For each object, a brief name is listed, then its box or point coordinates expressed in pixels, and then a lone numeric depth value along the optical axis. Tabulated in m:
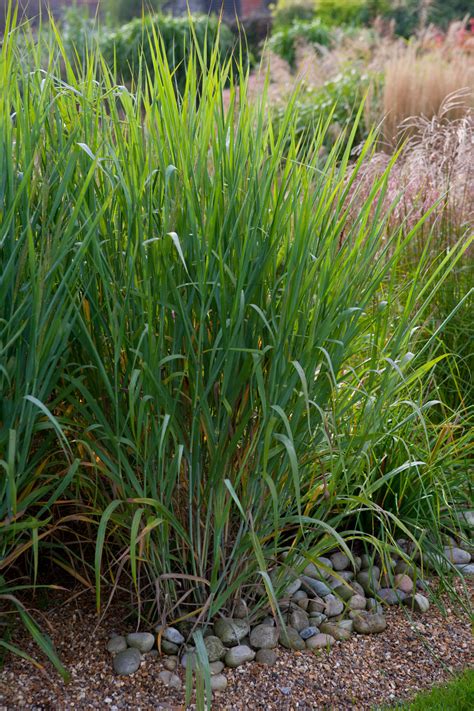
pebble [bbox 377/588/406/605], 2.48
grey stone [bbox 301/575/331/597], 2.41
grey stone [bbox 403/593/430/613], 2.44
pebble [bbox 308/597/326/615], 2.33
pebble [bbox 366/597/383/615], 2.38
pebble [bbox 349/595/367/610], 2.39
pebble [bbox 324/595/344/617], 2.33
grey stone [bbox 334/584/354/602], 2.43
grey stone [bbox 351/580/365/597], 2.46
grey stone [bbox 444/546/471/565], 2.72
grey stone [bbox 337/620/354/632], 2.29
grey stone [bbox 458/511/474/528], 2.80
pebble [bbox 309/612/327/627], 2.29
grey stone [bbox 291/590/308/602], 2.35
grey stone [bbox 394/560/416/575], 2.60
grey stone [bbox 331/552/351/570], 2.60
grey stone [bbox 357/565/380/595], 2.45
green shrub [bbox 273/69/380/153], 7.44
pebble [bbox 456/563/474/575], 2.65
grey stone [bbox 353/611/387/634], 2.30
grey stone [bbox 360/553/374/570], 2.57
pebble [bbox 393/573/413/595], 2.53
